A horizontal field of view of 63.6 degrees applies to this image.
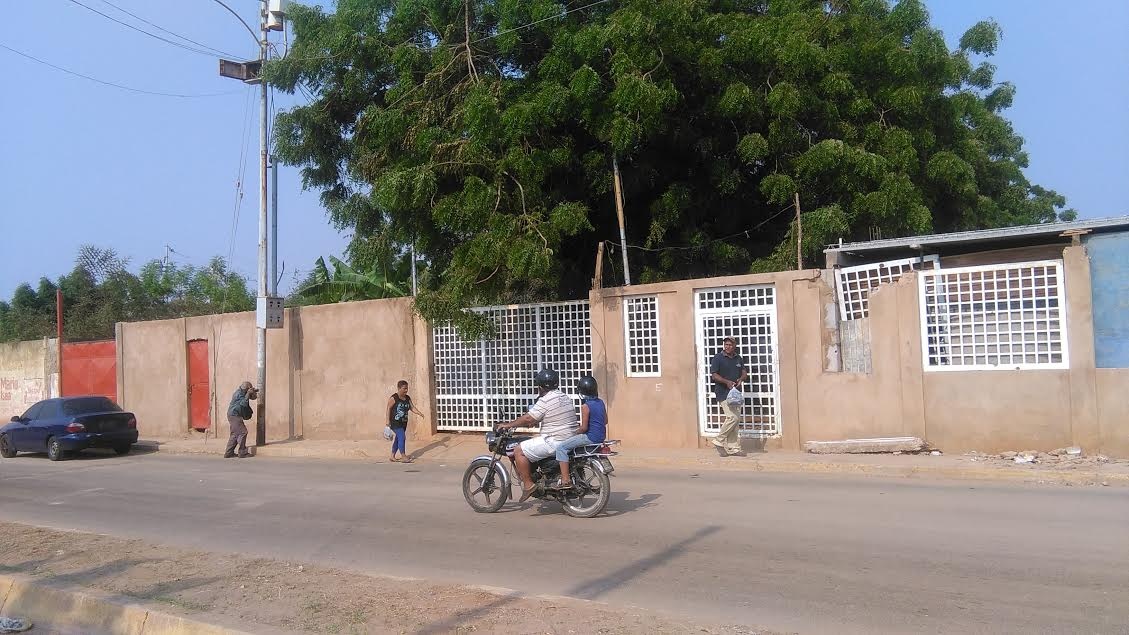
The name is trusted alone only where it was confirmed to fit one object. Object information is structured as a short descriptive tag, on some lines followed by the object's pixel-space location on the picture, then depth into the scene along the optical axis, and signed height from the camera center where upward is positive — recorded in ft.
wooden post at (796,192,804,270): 49.88 +6.46
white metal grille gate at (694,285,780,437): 48.60 +0.85
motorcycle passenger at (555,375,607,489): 30.86 -2.07
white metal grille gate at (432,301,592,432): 55.36 +0.41
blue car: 61.36 -3.23
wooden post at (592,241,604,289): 51.96 +5.19
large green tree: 51.13 +14.42
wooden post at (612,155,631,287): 52.49 +9.09
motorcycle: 31.30 -3.90
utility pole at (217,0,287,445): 62.85 +11.13
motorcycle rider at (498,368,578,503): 30.94 -1.95
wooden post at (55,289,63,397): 90.12 +3.86
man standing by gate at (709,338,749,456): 44.96 -1.21
